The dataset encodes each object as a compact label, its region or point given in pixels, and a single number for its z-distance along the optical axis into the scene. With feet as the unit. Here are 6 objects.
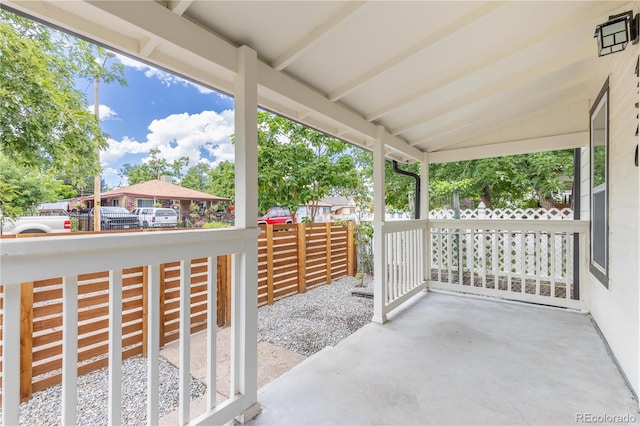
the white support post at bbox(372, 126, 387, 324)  10.57
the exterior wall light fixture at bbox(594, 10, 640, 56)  6.16
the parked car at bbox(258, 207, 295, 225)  22.52
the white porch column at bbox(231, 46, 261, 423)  5.66
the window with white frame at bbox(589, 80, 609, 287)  8.59
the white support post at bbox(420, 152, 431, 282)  14.60
